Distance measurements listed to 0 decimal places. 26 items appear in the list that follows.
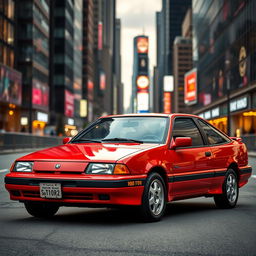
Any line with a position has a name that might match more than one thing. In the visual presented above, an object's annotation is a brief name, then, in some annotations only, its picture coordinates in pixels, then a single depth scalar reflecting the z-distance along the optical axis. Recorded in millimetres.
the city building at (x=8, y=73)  61375
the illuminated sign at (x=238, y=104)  53750
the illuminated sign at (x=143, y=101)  123119
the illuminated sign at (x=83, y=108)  130875
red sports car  6488
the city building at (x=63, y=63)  97062
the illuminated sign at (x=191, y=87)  89312
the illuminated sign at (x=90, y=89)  142100
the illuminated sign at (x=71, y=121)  104688
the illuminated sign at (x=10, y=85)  60019
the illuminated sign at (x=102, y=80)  183750
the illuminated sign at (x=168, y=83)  160425
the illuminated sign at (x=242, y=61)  54228
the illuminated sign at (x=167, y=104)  197625
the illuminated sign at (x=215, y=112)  69719
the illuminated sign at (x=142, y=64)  149625
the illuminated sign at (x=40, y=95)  75250
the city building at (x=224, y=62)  52781
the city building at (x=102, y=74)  185975
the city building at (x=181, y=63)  176000
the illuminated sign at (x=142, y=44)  158000
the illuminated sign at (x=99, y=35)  192875
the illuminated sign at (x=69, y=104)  99625
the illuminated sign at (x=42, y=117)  77812
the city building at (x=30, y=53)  73812
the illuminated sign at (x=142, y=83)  127375
